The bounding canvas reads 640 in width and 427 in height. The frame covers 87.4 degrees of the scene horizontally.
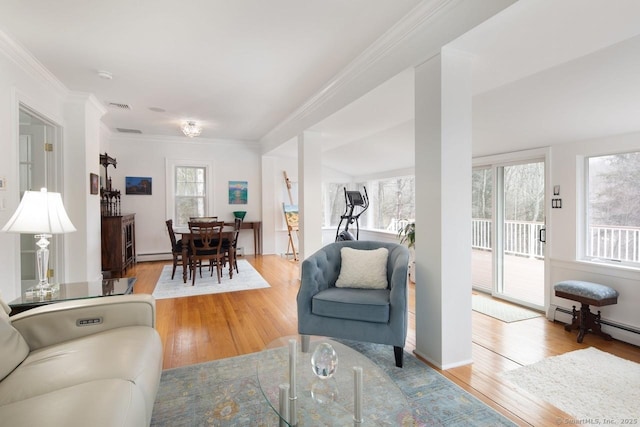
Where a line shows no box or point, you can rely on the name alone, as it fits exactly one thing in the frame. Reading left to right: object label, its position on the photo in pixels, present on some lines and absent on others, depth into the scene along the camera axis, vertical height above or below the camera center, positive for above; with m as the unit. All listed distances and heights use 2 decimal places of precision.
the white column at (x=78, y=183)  4.27 +0.33
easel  7.43 -0.16
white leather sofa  1.14 -0.68
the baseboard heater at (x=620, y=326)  2.96 -1.08
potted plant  4.53 -0.47
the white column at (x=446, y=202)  2.35 +0.04
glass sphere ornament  1.60 -0.75
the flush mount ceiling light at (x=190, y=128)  5.46 +1.31
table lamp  2.16 -0.08
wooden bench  3.00 -0.83
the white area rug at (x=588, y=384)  1.97 -1.20
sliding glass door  4.01 -0.25
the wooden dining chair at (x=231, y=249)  5.26 -0.65
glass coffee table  1.37 -0.84
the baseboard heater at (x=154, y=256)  6.88 -1.00
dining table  5.02 -0.55
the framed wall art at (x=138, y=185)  6.79 +0.48
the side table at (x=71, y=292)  2.12 -0.59
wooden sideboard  5.20 -0.57
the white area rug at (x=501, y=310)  3.61 -1.17
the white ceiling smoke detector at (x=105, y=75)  3.57 +1.45
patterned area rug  1.86 -1.17
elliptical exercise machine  5.68 +0.12
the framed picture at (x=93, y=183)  4.55 +0.36
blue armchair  2.41 -0.75
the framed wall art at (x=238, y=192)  7.60 +0.37
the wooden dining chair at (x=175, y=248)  5.26 -0.63
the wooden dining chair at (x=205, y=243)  4.89 -0.52
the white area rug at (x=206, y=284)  4.51 -1.12
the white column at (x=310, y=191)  4.86 +0.24
